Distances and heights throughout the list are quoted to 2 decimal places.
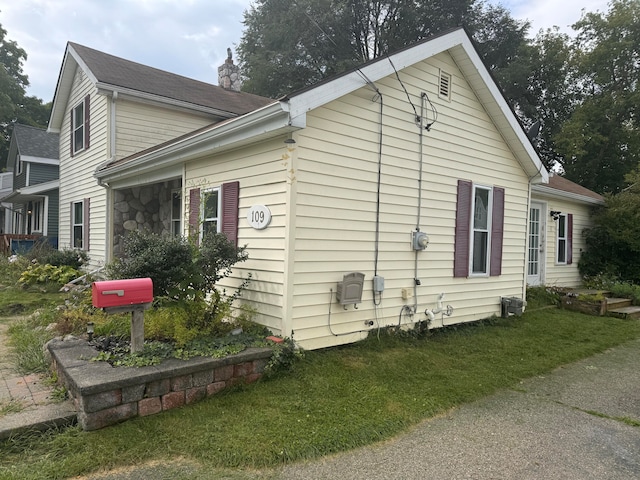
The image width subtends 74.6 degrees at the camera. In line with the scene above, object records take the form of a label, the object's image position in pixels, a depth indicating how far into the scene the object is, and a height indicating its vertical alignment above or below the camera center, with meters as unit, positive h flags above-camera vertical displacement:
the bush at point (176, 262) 4.07 -0.30
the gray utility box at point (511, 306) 7.38 -1.11
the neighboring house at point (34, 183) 14.91 +1.97
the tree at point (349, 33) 22.89 +11.55
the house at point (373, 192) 4.69 +0.63
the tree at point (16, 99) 29.50 +9.52
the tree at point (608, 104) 18.75 +6.34
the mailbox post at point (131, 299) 3.38 -0.56
